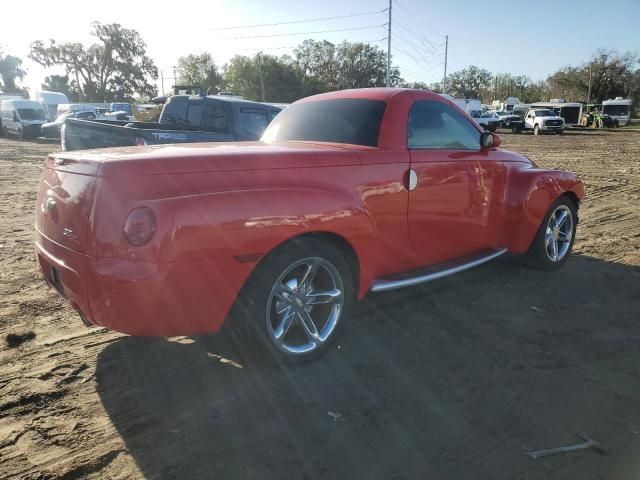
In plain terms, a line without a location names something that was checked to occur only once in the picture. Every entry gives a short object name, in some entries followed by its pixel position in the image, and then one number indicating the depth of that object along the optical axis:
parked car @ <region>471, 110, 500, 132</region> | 41.44
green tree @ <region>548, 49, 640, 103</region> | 73.06
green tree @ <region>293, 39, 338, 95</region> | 83.81
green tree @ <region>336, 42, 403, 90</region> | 83.81
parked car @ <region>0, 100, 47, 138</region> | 27.66
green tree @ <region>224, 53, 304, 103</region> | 72.56
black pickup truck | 7.34
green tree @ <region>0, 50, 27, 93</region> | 96.12
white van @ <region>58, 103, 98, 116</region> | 29.73
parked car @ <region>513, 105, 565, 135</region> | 36.69
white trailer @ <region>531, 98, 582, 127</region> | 45.78
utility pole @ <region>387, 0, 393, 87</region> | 45.87
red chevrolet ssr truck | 2.44
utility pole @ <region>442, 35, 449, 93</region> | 69.19
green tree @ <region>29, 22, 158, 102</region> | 81.56
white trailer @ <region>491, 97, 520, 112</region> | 61.00
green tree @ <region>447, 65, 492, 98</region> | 111.94
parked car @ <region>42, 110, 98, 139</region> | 24.36
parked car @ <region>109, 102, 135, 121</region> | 44.34
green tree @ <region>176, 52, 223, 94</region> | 87.81
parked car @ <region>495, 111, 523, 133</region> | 40.56
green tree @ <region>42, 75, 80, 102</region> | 85.44
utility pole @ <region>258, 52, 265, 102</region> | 68.56
